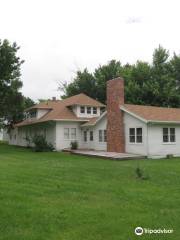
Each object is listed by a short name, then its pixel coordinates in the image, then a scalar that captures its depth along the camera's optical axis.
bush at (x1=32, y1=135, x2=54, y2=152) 31.14
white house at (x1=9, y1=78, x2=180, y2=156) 24.54
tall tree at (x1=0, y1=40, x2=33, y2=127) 30.64
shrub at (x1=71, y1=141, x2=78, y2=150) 32.19
